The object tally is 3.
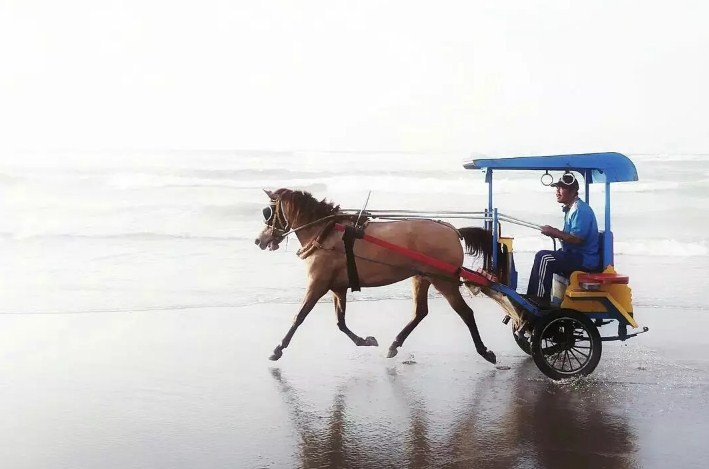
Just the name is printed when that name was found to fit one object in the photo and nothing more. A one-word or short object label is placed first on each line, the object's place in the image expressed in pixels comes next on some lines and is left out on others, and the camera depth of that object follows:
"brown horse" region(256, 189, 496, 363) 7.40
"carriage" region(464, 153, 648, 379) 6.83
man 6.92
